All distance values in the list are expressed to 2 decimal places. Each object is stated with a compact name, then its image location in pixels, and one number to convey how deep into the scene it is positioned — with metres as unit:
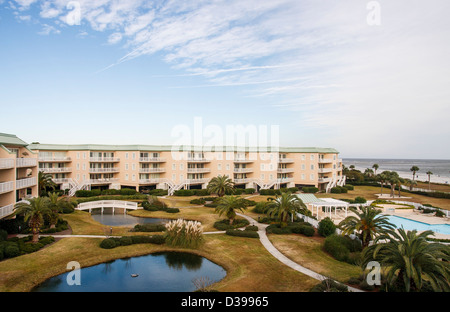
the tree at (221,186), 51.16
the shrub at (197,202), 49.97
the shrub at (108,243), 26.48
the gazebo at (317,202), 38.53
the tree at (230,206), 34.88
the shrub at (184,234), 27.11
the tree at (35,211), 26.66
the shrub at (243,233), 30.41
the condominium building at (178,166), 58.53
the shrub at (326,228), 30.52
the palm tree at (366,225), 24.73
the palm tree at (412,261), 15.00
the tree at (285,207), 33.00
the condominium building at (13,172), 28.69
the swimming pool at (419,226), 35.38
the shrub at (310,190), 65.12
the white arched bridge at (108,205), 44.06
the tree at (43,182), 41.78
